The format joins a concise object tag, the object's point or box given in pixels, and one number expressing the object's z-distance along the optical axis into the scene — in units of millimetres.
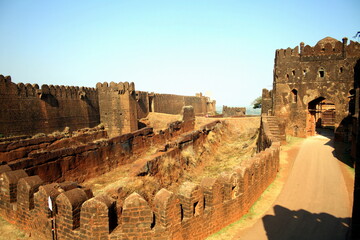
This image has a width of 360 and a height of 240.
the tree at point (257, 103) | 58834
